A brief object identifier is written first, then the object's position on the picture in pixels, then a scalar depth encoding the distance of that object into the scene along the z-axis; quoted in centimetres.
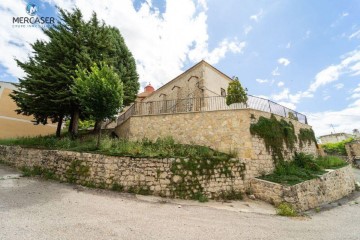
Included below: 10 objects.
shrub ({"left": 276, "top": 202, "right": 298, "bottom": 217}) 765
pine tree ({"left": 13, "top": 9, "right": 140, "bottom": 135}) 1191
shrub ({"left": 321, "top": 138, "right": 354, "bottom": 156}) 3082
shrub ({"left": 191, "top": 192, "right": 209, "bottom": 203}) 836
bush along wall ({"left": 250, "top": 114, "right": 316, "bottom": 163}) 1120
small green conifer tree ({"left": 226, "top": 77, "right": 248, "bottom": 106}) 1254
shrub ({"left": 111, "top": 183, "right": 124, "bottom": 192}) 820
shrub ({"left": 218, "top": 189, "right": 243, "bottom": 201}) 893
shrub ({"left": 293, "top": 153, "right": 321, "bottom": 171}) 1185
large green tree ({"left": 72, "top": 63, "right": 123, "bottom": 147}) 970
